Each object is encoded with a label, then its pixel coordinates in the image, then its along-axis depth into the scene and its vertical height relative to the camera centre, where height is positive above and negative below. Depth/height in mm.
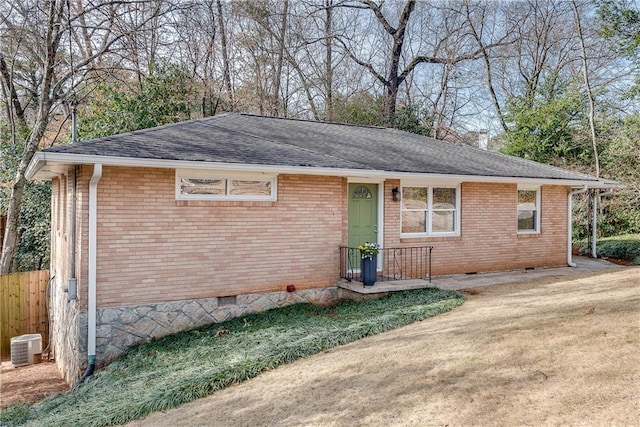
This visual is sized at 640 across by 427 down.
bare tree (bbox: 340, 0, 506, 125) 22438 +8215
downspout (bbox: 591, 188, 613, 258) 14969 -830
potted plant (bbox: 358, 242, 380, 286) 9016 -1083
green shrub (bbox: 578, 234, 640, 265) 15207 -1296
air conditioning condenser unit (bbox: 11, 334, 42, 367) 9539 -3076
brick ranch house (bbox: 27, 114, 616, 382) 7371 -176
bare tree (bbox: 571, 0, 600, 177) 17827 +4259
